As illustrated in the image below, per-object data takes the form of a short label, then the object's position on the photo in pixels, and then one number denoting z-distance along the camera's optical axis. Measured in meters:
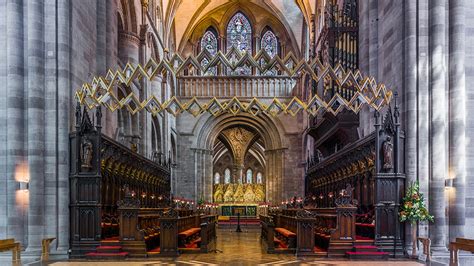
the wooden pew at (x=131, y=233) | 14.48
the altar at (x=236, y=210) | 44.19
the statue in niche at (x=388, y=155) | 14.65
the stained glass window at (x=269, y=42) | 44.69
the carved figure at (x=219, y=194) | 47.53
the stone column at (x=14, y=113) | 14.18
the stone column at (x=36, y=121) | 14.34
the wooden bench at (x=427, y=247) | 13.45
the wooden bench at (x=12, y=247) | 10.90
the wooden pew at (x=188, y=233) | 16.59
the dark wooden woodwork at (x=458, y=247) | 10.86
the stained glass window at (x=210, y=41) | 44.72
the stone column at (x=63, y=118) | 14.75
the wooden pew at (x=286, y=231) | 16.09
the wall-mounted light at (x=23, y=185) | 14.25
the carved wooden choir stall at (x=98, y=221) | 14.54
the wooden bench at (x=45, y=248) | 13.95
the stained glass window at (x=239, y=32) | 44.72
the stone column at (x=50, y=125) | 14.60
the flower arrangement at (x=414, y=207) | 13.95
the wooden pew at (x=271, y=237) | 16.08
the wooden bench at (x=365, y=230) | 15.70
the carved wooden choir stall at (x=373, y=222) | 14.48
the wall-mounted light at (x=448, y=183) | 14.40
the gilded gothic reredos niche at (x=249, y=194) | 47.69
